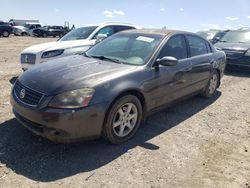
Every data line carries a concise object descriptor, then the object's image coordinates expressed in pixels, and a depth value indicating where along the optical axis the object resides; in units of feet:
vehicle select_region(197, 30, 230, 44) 39.10
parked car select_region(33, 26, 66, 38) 85.84
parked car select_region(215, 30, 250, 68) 22.34
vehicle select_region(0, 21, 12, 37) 68.10
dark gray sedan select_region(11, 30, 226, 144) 8.17
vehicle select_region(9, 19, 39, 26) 119.59
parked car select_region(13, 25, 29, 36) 82.65
